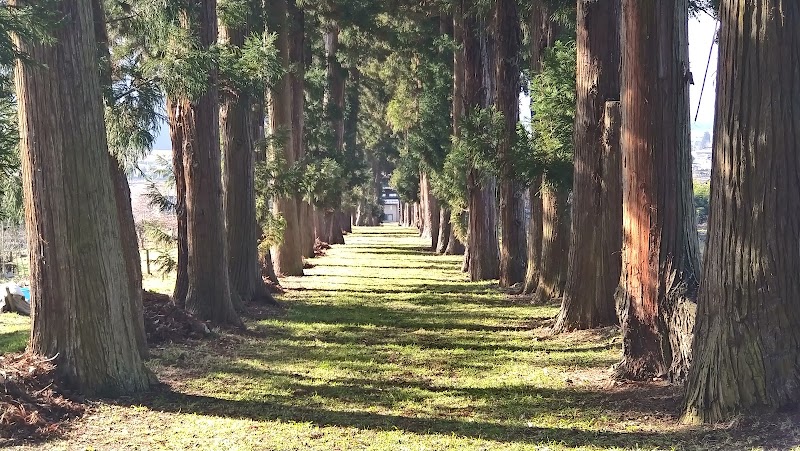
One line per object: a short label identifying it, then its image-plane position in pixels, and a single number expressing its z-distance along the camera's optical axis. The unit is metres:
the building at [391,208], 114.77
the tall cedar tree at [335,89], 31.38
